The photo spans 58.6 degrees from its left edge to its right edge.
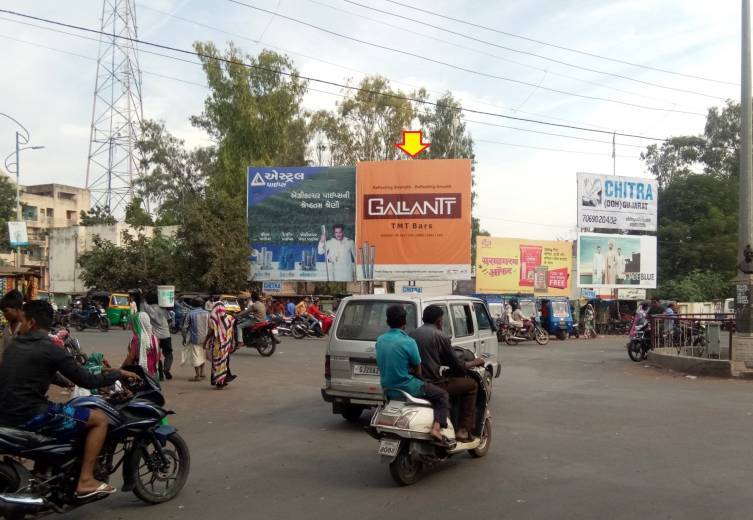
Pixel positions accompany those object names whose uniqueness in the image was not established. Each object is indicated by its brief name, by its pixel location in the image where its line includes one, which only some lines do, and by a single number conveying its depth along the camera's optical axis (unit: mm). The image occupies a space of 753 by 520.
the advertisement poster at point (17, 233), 28062
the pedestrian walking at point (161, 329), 12852
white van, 8758
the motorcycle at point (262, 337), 19141
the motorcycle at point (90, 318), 29266
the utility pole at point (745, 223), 14906
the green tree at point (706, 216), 47750
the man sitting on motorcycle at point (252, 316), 19453
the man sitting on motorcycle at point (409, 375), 6309
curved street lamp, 31562
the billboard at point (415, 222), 32594
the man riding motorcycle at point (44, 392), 4914
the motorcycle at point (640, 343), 18578
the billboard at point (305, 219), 33719
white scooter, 6078
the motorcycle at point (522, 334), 25969
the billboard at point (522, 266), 36500
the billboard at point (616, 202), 37031
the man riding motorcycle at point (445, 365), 6559
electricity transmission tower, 47344
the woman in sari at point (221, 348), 12461
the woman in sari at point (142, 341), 11391
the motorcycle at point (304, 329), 26484
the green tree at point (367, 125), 47375
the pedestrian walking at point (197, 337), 13359
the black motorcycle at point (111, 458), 4719
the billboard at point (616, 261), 36344
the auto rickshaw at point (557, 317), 29953
